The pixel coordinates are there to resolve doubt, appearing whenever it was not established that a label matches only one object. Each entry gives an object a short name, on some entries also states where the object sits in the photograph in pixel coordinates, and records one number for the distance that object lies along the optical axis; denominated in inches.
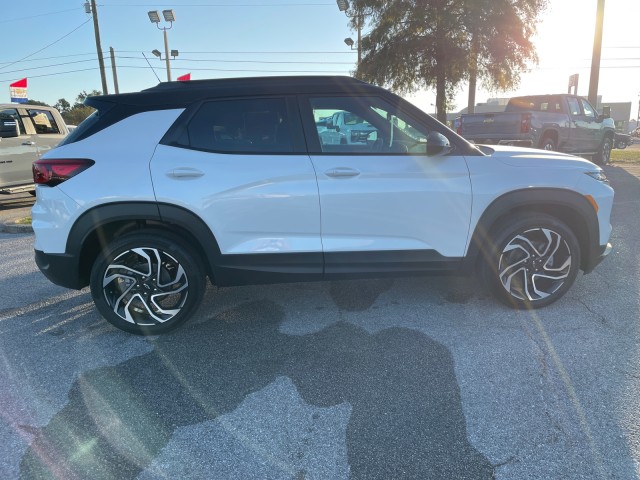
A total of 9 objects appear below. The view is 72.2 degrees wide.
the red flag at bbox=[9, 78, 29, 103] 573.3
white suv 123.0
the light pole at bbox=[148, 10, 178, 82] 827.4
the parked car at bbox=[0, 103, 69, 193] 346.9
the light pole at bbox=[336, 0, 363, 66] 627.8
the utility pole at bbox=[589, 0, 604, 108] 557.2
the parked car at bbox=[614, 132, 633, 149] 949.7
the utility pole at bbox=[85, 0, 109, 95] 876.0
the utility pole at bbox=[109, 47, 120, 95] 1072.6
